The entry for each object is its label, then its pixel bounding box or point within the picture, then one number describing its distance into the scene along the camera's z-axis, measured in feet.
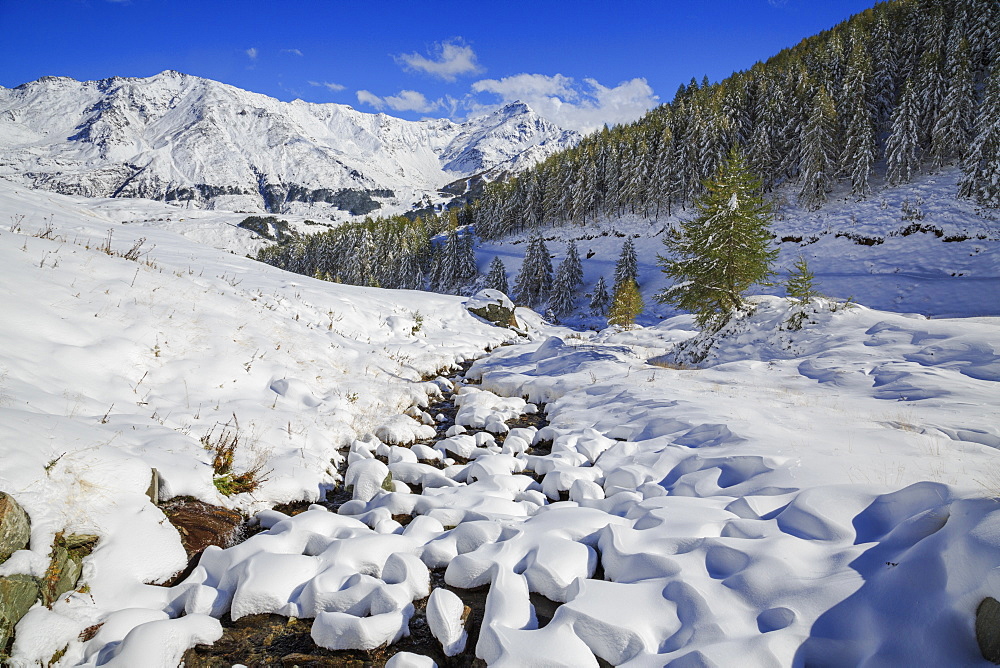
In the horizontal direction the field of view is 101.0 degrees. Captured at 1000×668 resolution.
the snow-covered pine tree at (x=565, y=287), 167.94
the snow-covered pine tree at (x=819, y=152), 146.72
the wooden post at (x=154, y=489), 13.01
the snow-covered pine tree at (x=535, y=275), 185.16
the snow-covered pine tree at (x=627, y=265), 158.30
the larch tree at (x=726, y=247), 51.16
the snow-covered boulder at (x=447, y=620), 9.85
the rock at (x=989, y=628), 6.26
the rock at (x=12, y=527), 8.96
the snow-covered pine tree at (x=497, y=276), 194.18
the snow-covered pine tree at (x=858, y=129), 142.00
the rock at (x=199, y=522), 13.04
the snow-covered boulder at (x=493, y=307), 85.15
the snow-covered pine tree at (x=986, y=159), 103.50
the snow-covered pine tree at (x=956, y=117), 131.75
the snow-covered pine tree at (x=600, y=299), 160.76
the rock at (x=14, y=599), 8.06
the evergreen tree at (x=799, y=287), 56.36
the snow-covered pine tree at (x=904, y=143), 137.18
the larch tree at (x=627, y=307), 121.80
